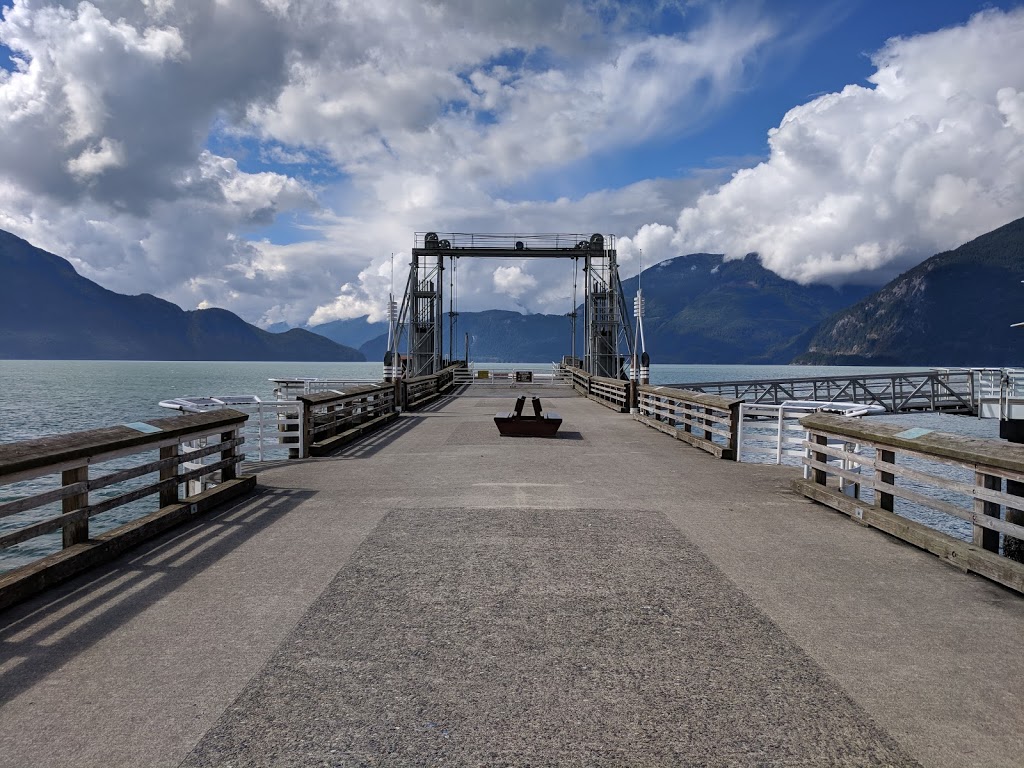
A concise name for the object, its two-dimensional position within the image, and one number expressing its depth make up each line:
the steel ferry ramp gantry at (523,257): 49.09
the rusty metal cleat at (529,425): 17.28
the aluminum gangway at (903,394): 46.09
